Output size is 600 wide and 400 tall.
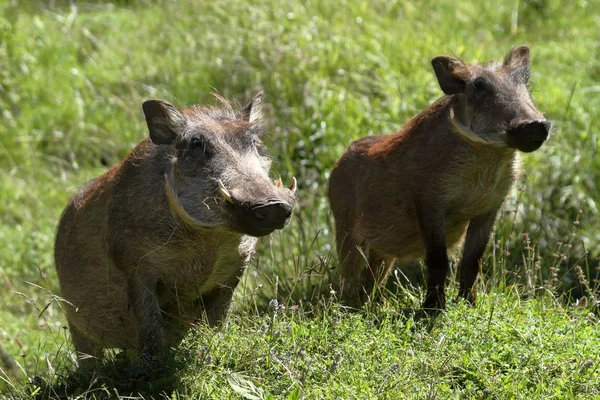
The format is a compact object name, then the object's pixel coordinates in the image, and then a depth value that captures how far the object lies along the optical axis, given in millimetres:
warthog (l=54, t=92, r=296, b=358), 9375
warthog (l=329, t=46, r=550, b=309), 10297
